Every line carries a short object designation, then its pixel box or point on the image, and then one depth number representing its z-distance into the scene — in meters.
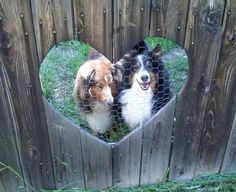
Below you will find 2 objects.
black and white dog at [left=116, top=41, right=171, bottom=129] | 1.92
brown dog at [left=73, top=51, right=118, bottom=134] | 1.98
